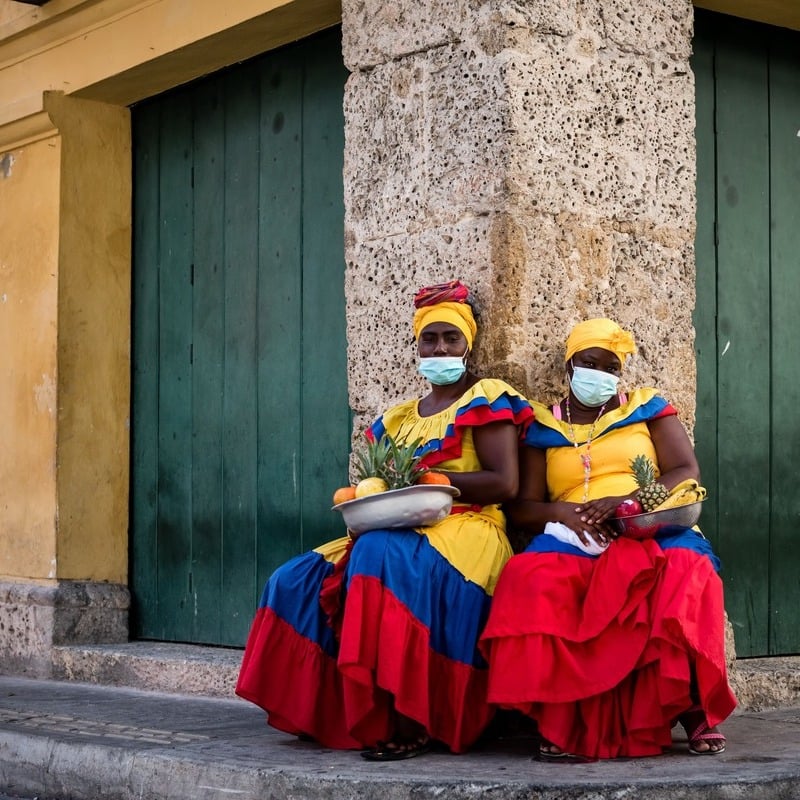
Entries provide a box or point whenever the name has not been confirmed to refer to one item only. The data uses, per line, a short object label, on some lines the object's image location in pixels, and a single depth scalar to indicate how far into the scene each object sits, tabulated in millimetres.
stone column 4980
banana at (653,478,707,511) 4422
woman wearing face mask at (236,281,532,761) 4355
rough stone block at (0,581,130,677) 6645
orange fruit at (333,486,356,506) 4539
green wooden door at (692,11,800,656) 5762
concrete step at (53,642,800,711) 5426
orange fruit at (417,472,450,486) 4523
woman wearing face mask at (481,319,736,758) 4238
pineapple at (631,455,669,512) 4430
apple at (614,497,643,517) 4441
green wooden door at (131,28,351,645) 6078
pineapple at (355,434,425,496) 4535
